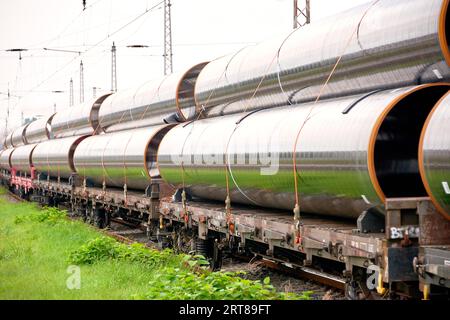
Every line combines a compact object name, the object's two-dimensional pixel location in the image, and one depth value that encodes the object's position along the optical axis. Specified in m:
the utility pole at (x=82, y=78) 55.59
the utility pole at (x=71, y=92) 71.81
